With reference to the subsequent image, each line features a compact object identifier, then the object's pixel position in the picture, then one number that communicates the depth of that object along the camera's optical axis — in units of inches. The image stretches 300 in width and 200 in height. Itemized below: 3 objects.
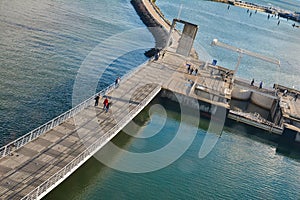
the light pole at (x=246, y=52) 2162.9
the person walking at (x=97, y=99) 1471.1
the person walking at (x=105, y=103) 1446.9
